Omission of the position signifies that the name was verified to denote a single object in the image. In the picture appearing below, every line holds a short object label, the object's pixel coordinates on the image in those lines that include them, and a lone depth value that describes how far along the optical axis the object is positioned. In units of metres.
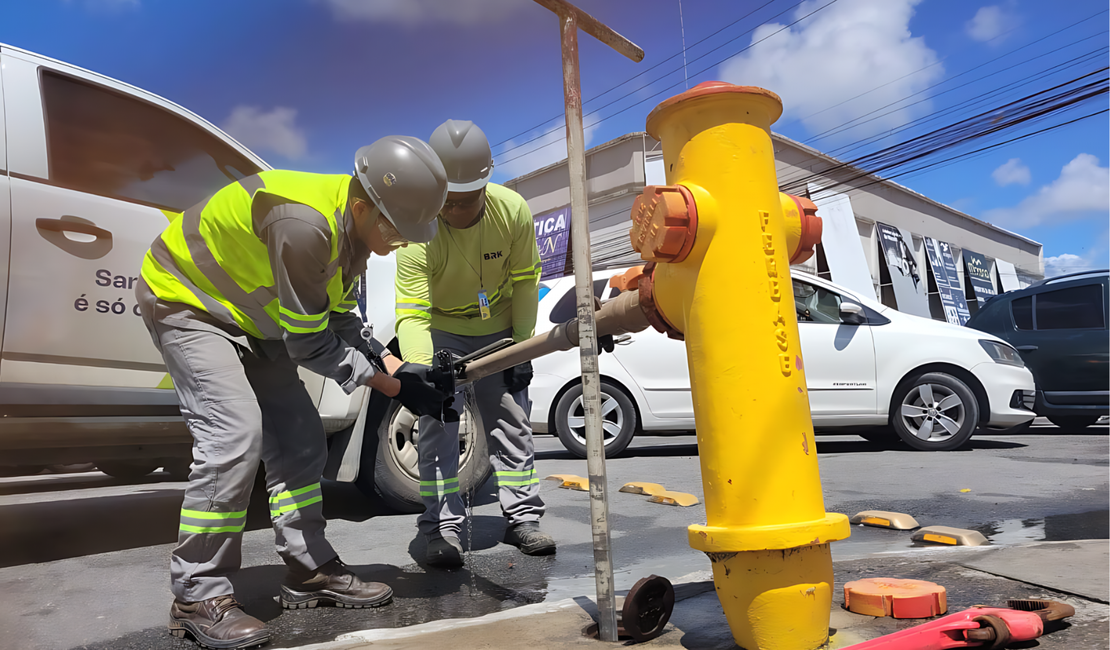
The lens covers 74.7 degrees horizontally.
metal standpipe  1.72
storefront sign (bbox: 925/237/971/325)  23.80
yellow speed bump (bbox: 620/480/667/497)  3.99
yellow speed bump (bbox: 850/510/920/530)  3.05
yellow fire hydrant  1.47
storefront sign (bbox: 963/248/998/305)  26.28
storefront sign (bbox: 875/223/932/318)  22.23
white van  2.59
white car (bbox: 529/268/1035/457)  5.91
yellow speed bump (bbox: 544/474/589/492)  4.36
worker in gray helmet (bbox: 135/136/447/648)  2.08
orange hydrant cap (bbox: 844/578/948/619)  1.69
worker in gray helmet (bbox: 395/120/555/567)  2.97
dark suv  7.29
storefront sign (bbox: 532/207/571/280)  21.39
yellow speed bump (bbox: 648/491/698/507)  3.76
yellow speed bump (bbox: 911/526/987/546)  2.64
